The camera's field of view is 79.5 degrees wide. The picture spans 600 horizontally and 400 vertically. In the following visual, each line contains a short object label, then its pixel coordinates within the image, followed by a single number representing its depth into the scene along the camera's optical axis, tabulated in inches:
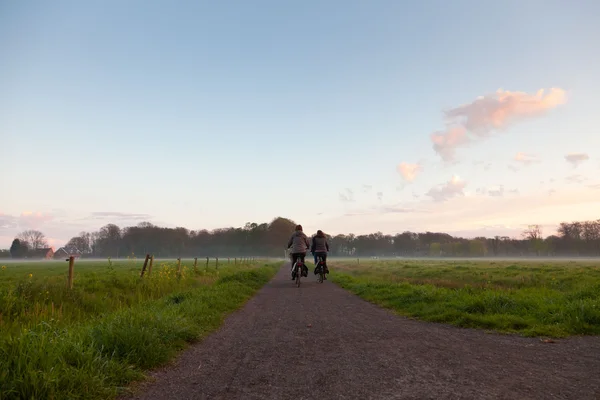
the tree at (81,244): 6486.2
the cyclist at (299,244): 647.8
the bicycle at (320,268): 723.9
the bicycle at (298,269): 645.8
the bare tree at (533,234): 5246.1
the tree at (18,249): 5856.3
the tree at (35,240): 6097.4
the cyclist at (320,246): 706.8
